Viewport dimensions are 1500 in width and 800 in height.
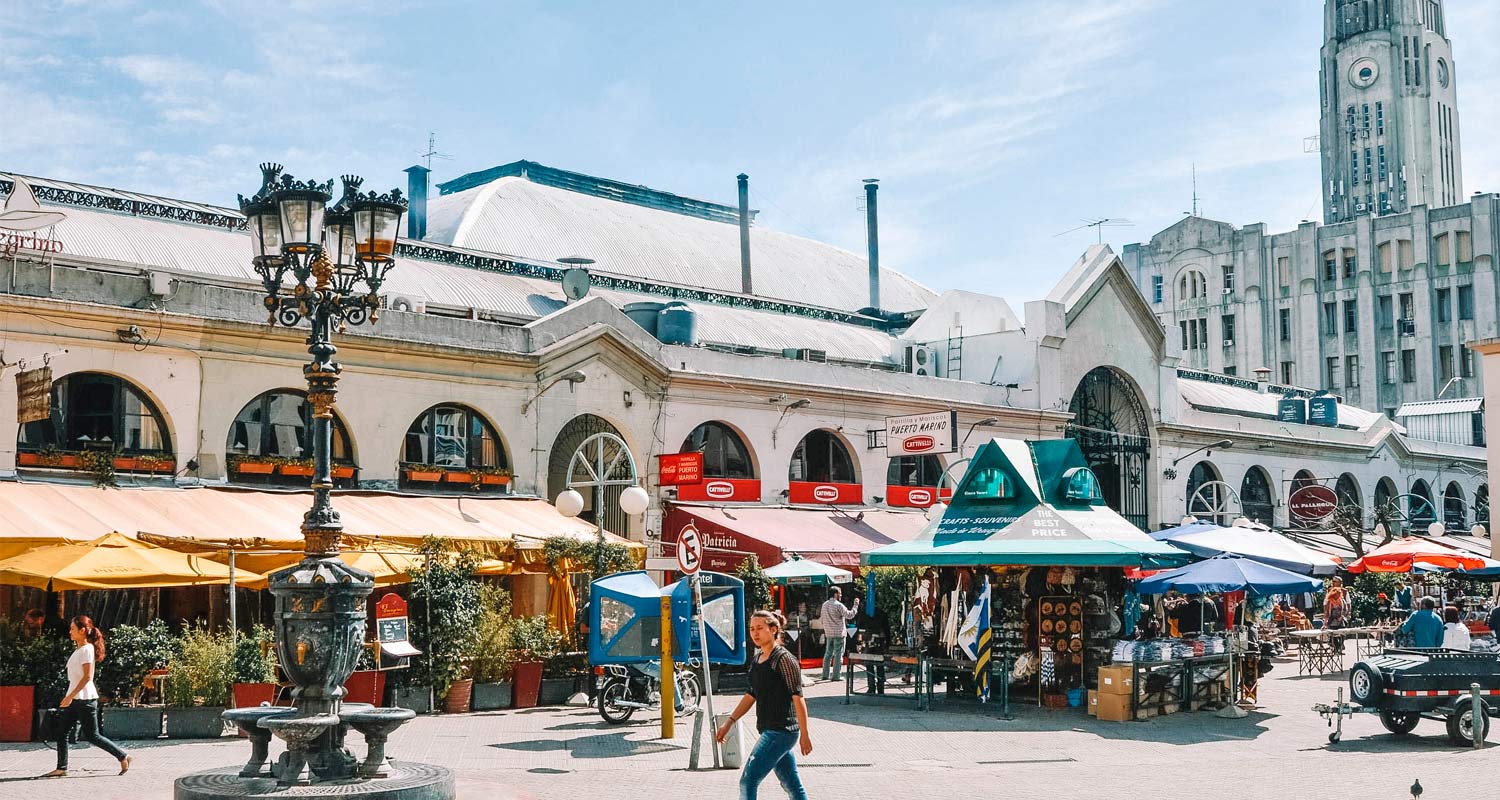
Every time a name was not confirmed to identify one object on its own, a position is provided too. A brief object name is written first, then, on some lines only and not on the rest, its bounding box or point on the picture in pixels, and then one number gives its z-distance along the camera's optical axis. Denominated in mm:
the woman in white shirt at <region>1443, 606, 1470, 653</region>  20062
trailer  17438
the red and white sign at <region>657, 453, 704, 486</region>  28594
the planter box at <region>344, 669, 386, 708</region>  19750
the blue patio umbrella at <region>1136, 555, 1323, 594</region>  21844
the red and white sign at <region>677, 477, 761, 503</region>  29828
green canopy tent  21000
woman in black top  10461
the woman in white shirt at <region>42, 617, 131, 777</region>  14555
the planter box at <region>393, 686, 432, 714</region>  20641
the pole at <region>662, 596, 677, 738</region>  17944
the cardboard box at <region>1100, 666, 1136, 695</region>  20234
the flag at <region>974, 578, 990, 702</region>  21469
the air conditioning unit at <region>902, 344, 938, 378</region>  40469
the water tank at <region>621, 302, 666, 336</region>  32594
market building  22719
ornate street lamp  11781
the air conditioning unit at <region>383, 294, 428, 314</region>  27036
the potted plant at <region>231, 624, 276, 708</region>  18000
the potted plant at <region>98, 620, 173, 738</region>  17531
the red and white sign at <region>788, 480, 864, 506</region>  32938
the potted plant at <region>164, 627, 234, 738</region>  17766
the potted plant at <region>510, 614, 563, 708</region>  21641
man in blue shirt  20266
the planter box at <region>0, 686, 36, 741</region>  17172
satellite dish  32125
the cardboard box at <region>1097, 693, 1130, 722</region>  20266
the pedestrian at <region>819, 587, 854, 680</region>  25531
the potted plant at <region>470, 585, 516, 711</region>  21234
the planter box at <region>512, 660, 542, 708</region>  21609
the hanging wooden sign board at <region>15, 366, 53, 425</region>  21156
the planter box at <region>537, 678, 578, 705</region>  22047
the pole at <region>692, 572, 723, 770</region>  16675
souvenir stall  21325
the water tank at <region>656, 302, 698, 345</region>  32062
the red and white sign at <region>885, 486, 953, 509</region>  35156
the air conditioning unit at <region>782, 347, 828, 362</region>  35969
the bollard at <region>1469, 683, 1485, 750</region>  17172
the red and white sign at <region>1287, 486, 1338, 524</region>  47094
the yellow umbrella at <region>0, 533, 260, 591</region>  17828
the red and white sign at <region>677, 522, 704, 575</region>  17297
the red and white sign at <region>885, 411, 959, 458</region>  31922
